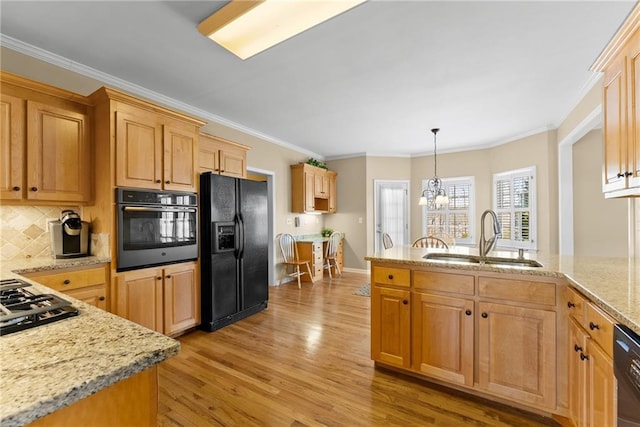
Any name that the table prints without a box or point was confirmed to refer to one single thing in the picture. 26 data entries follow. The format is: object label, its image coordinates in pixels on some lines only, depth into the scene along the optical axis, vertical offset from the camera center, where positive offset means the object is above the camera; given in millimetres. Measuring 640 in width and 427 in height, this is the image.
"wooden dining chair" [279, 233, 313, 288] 5044 -798
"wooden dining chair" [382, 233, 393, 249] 5441 -567
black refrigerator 3051 -431
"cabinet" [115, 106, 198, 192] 2443 +594
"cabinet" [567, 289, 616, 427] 1204 -753
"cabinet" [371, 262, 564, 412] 1725 -817
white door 6273 +24
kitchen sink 2008 -378
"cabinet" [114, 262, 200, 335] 2451 -805
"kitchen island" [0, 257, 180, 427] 570 -376
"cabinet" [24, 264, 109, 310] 2000 -525
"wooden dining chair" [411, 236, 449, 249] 5268 -610
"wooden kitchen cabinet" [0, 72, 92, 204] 2037 +552
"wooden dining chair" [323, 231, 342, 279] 5784 -877
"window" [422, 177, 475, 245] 5859 -49
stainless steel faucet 2068 -240
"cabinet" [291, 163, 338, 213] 5418 +478
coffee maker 2289 -193
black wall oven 2424 -137
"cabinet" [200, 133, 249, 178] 3336 +723
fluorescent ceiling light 1787 +1342
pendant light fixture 5325 +525
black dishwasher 938 -574
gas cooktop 903 -353
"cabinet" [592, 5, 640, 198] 1520 +606
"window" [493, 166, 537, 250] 4656 +94
